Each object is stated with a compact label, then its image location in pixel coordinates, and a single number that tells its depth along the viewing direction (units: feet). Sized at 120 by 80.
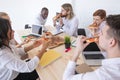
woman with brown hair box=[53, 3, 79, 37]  10.12
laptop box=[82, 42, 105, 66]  5.43
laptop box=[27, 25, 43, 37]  8.79
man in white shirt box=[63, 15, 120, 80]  2.97
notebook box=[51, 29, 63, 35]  8.90
